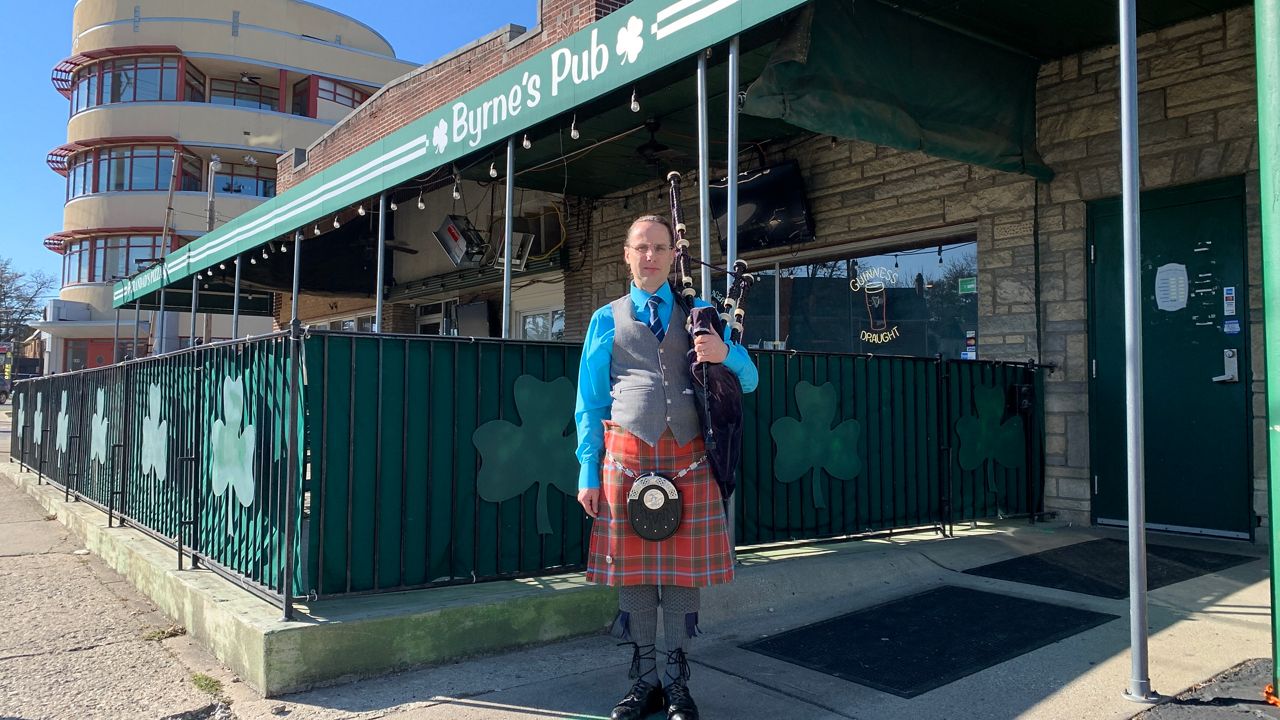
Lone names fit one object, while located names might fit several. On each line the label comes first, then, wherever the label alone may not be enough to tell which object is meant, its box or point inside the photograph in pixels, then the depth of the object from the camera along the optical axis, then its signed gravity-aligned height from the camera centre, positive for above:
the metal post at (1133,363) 3.27 +0.12
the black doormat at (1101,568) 5.11 -1.08
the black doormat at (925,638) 3.78 -1.18
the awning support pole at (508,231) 6.24 +1.21
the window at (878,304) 8.24 +0.94
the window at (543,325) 13.76 +1.12
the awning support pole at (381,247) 8.25 +1.45
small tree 56.94 +5.75
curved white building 42.22 +13.14
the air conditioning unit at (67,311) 43.25 +4.04
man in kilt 3.25 -0.25
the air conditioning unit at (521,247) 12.63 +2.13
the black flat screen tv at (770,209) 9.41 +2.06
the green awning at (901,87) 5.33 +2.13
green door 6.35 +0.27
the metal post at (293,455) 3.85 -0.28
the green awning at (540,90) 5.04 +2.16
